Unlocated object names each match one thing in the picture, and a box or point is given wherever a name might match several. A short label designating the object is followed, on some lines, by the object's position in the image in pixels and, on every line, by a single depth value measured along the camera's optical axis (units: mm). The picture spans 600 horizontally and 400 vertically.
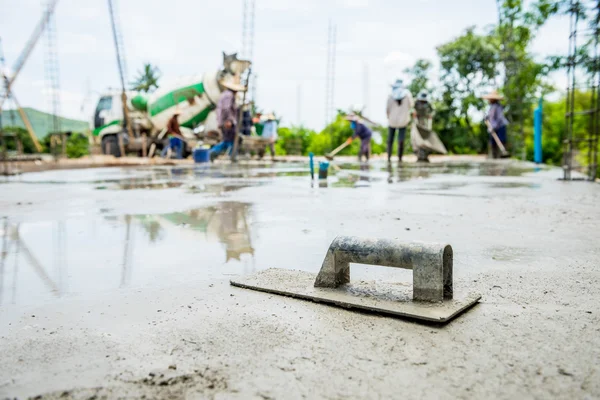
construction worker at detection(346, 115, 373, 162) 19531
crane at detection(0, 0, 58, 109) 24328
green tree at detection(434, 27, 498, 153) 26219
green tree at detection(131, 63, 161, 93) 48125
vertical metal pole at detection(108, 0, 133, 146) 26703
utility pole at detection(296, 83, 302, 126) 47906
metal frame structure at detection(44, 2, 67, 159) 24928
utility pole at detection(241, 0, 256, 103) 22125
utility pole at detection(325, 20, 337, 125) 28453
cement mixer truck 24141
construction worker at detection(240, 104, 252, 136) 23625
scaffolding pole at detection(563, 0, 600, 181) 8961
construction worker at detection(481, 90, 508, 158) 17359
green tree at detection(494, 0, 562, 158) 13273
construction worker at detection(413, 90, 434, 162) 18358
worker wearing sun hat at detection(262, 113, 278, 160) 25922
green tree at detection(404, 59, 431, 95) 27953
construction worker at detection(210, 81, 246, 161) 19547
